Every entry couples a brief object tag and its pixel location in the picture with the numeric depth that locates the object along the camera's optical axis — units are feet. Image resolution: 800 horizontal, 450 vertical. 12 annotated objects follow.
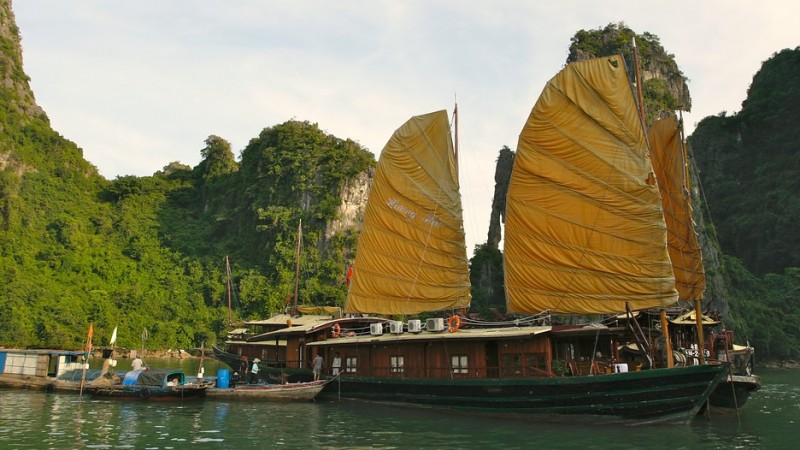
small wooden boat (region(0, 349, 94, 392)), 76.02
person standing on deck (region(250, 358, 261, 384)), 74.02
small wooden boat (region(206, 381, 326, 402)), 66.80
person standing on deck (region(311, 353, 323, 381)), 70.23
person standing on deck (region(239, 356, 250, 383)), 80.87
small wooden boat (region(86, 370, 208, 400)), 66.33
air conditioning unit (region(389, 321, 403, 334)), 64.20
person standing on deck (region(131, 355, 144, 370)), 72.10
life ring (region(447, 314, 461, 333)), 59.98
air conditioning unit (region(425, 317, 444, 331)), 60.75
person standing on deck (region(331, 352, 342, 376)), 71.59
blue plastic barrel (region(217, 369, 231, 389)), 71.05
